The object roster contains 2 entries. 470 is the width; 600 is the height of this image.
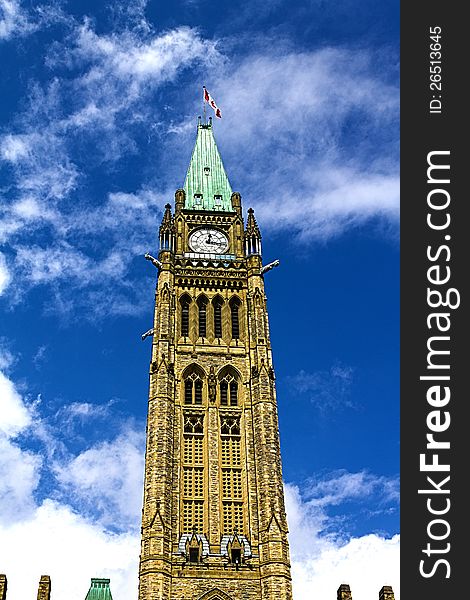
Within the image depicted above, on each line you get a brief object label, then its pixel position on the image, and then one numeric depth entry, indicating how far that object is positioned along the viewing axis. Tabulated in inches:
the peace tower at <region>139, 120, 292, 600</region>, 2124.8
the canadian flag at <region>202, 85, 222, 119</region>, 3303.2
